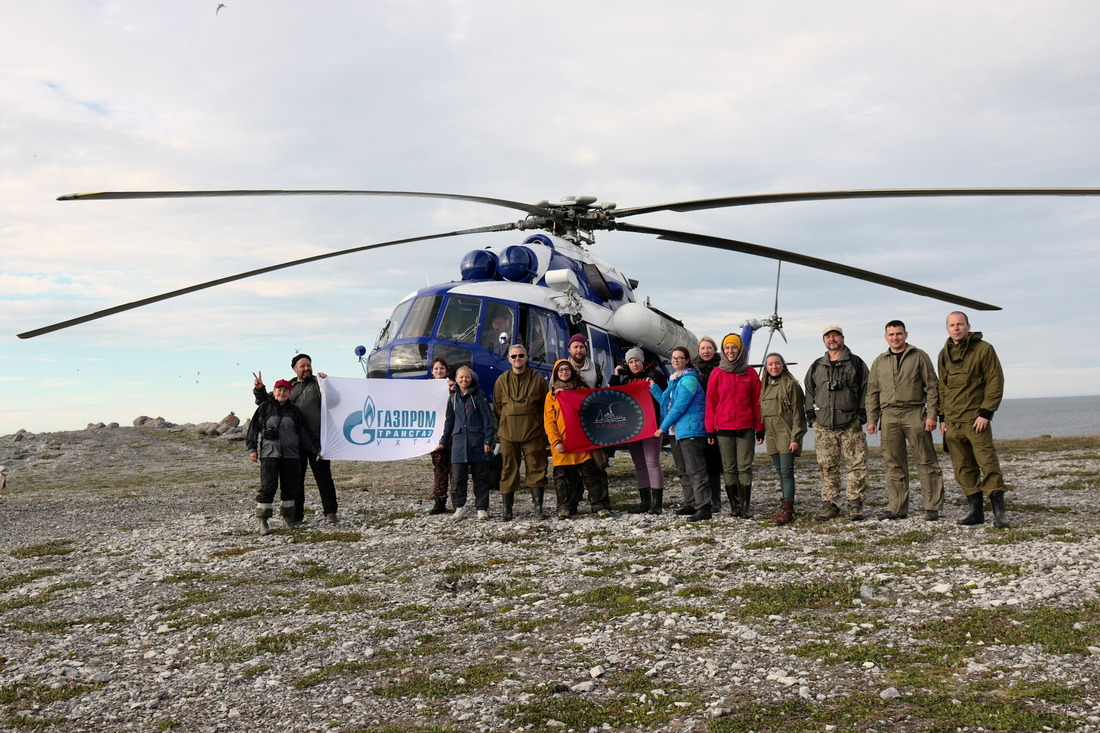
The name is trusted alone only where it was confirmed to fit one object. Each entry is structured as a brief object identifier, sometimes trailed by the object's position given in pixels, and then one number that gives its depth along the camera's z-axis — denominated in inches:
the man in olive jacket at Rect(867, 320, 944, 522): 375.6
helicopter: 518.3
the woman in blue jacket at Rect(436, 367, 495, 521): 449.7
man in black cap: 467.8
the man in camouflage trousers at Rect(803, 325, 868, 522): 394.6
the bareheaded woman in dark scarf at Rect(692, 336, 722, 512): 449.2
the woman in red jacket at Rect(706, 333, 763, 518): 414.0
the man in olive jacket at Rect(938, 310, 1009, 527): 353.1
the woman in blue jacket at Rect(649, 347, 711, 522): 417.7
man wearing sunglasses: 449.4
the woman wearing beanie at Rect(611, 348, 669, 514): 459.8
